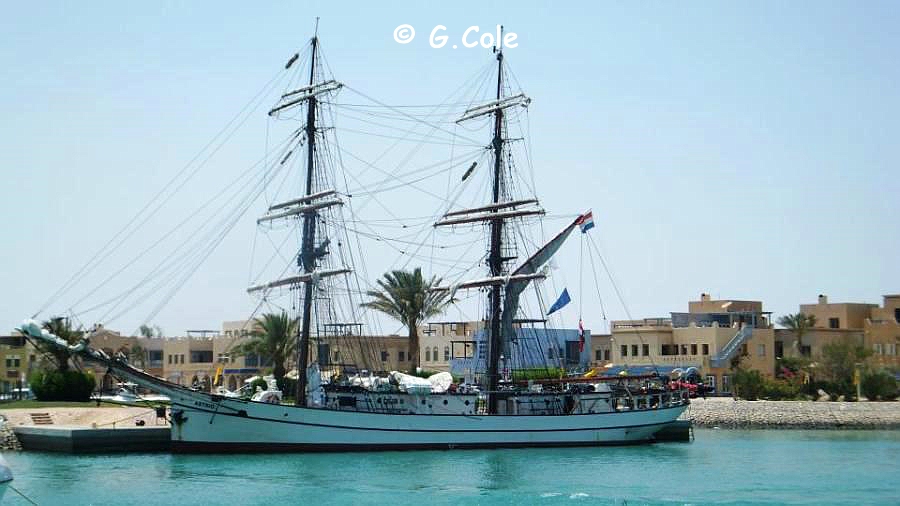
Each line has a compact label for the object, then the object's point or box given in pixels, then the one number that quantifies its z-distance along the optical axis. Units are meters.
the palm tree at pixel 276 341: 80.50
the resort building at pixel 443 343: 96.88
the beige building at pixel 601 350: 100.69
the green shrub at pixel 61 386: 69.44
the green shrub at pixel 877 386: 89.12
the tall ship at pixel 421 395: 58.53
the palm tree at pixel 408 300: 84.25
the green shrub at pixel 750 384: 88.19
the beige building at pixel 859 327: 96.06
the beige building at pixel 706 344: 92.75
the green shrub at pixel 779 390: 87.94
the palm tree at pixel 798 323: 96.38
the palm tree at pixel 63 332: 69.38
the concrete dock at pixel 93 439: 56.75
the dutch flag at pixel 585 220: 70.19
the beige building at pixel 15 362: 99.31
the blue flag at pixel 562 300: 69.12
